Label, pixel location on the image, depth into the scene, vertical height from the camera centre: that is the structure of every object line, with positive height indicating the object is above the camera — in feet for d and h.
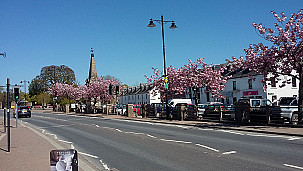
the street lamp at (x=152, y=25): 89.40 +21.13
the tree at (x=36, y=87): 364.38 +18.57
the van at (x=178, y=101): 129.08 +0.06
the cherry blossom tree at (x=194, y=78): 123.95 +8.84
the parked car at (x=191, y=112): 88.38 -3.06
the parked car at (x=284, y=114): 63.16 -2.75
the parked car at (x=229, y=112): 74.90 -2.69
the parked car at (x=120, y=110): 147.68 -3.74
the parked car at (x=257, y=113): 65.14 -2.68
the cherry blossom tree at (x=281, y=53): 58.90 +8.91
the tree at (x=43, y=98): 318.65 +4.59
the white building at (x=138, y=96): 290.07 +5.07
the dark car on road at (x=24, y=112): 157.58 -4.41
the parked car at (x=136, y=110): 133.90 -3.62
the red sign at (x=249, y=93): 165.07 +3.78
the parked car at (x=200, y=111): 88.58 -2.80
